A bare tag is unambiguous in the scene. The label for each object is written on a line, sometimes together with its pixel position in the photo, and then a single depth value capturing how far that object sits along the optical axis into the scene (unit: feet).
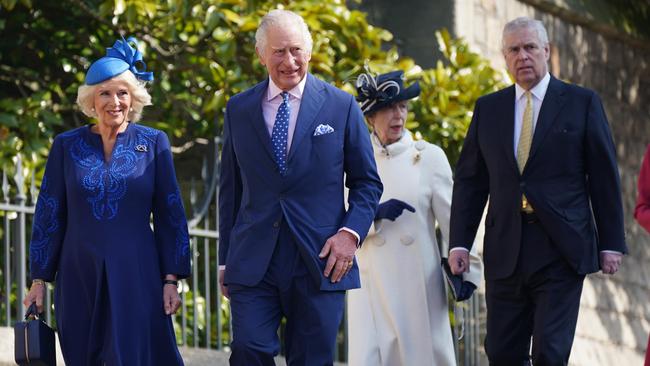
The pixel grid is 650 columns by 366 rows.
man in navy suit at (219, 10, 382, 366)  44.98
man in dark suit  50.60
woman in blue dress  47.75
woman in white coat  57.52
